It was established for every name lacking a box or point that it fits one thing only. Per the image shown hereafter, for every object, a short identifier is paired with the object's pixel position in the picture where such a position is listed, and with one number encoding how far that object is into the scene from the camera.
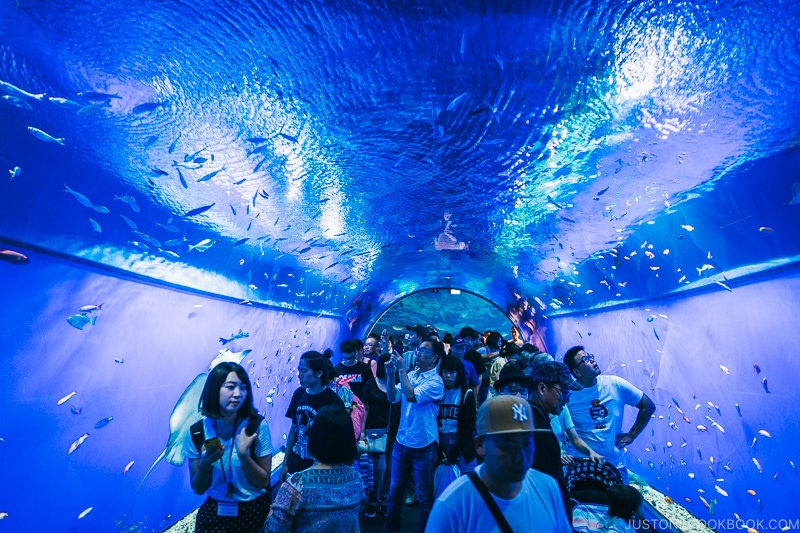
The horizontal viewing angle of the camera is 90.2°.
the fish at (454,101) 4.29
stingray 2.94
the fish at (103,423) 4.48
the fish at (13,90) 2.94
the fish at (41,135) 3.34
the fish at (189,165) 4.74
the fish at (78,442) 4.20
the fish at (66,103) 3.28
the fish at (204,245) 5.85
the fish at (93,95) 3.44
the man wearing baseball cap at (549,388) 3.04
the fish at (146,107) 3.73
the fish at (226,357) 6.98
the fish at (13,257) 3.38
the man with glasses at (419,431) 4.56
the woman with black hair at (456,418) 4.87
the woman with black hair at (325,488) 2.14
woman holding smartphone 2.68
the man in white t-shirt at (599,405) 3.77
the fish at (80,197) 4.01
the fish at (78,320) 3.98
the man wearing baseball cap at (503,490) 1.74
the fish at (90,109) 3.42
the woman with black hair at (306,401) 3.94
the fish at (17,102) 3.00
